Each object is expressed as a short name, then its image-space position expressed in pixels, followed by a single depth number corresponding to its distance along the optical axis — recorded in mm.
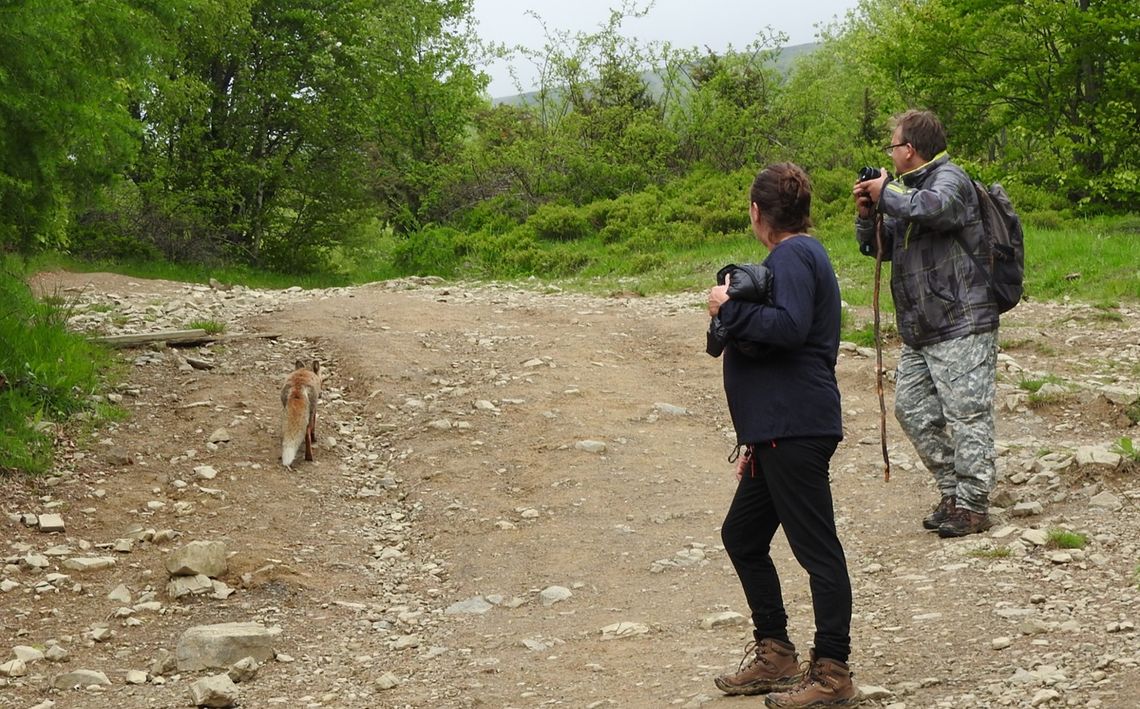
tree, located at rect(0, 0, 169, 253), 9492
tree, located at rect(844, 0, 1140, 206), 20594
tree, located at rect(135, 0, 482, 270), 26844
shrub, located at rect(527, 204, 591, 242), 24031
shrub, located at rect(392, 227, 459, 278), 23672
